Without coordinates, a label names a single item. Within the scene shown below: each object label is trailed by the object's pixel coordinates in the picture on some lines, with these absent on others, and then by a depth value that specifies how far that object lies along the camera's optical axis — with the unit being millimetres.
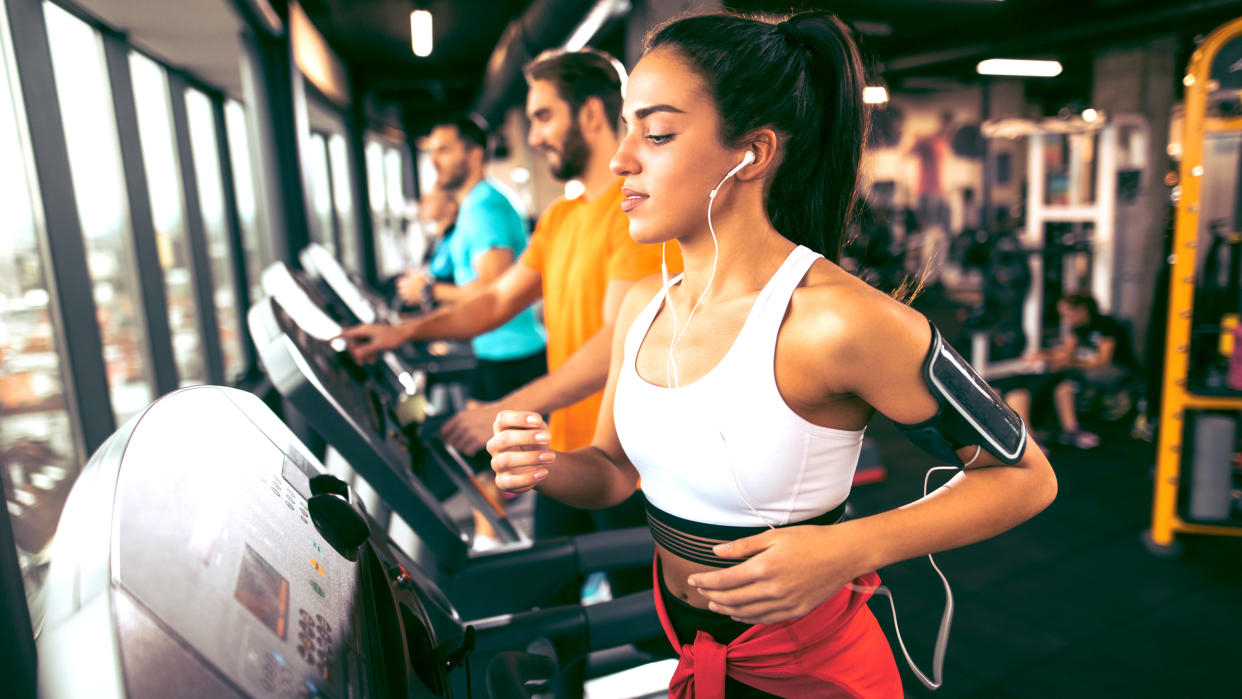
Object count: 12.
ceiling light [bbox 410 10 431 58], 5820
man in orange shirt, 1812
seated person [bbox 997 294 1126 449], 4766
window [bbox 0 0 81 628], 2221
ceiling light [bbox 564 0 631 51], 4262
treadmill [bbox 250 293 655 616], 1204
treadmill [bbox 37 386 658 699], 419
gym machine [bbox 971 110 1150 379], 6035
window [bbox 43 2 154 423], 2795
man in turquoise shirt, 2957
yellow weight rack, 2879
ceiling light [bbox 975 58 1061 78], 8695
